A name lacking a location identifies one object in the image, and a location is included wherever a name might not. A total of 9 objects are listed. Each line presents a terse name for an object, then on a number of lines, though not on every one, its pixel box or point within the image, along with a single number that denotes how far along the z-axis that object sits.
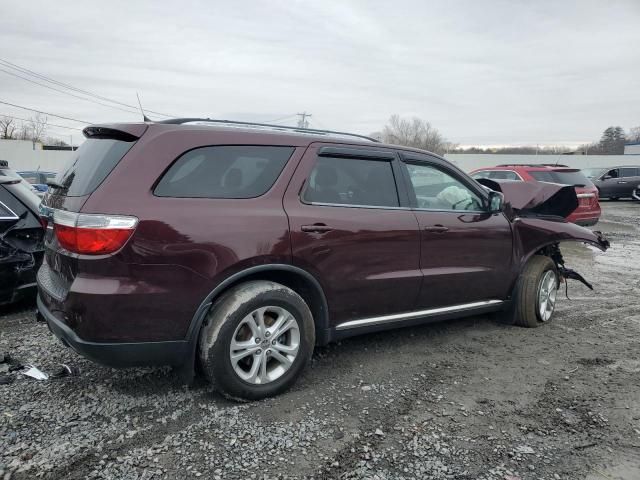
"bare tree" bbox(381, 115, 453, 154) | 72.12
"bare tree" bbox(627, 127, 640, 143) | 77.88
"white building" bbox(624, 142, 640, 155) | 61.62
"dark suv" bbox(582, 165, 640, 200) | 22.27
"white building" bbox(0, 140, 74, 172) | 42.12
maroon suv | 2.84
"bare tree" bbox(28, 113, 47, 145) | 66.53
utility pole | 51.04
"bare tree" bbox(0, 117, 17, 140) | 61.12
